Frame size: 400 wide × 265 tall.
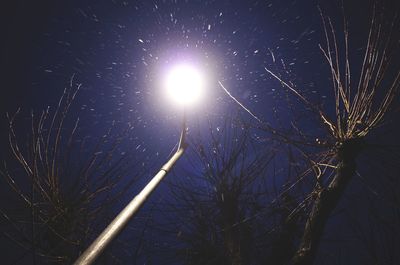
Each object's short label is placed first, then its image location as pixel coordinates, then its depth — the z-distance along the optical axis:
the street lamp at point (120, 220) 1.76
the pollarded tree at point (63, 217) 5.47
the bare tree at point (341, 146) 3.54
